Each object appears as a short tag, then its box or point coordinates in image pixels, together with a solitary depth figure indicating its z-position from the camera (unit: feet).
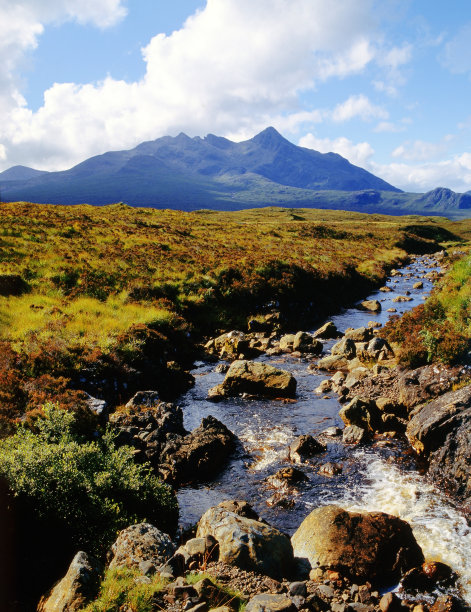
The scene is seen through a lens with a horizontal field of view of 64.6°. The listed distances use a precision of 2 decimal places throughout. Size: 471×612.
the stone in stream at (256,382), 61.36
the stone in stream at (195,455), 41.42
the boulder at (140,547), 25.57
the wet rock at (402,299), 127.54
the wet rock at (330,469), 41.32
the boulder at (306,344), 81.15
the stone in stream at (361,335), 83.32
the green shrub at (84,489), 28.43
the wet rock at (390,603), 24.36
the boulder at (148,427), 43.52
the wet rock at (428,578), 27.04
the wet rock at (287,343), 82.48
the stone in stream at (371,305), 117.91
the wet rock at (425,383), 49.42
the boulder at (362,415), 49.55
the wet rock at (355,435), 46.91
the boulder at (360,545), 28.02
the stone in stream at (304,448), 44.32
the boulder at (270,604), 21.18
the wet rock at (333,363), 71.67
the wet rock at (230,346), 79.77
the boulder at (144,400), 52.42
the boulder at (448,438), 37.19
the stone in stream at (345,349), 75.25
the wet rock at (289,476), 40.01
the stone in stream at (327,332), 91.73
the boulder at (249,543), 26.48
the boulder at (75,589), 21.08
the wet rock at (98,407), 46.73
